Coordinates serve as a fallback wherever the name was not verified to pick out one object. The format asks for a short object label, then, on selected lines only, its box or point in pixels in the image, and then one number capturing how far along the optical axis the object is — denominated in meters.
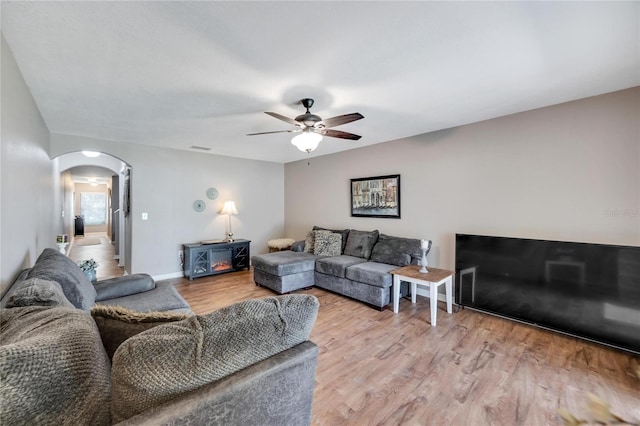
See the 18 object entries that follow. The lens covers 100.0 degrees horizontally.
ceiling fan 2.50
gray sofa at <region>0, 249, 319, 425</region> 0.72
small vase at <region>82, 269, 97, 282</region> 3.15
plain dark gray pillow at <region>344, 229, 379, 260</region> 4.30
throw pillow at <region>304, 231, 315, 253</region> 4.87
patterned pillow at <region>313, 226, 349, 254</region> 4.70
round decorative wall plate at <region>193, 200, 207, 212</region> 5.18
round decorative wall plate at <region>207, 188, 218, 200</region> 5.33
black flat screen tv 2.38
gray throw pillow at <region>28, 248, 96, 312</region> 1.76
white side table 3.01
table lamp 5.30
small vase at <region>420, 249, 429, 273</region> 3.35
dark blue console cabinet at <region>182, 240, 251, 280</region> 4.80
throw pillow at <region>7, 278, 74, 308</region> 1.26
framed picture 4.33
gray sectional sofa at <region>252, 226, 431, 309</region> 3.54
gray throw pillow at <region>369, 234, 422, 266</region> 3.81
